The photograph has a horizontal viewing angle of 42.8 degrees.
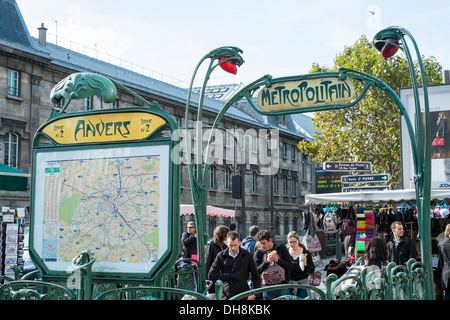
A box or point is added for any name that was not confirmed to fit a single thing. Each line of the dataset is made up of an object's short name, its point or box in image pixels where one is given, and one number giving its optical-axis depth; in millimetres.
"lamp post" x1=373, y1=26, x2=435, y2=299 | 8297
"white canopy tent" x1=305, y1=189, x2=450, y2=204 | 12273
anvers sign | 6184
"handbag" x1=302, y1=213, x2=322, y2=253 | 14375
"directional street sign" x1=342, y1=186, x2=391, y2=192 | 17162
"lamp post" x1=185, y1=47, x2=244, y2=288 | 9141
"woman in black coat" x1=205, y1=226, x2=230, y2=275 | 8625
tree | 28422
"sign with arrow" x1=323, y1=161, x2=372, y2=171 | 17359
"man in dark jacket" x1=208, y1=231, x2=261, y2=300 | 6938
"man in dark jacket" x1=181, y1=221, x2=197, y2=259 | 12141
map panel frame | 6004
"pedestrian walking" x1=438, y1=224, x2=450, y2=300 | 8953
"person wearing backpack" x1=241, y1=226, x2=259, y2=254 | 10360
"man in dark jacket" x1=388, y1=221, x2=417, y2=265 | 9398
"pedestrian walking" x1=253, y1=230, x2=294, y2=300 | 7371
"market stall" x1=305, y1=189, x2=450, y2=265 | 12741
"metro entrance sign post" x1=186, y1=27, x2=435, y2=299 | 8250
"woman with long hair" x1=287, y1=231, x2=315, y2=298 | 7965
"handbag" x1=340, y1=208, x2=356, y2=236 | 16781
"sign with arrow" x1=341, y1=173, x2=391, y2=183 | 15695
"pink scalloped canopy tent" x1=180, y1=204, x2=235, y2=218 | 23077
